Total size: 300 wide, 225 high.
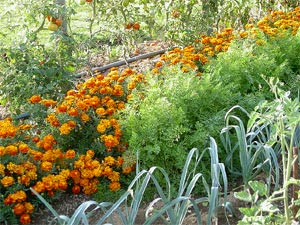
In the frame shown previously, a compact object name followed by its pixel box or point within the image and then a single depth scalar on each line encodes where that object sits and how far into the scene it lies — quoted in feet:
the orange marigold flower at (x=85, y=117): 9.81
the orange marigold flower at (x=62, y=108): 9.72
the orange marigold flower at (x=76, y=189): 8.98
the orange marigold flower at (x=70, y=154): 9.11
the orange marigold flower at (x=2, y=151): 8.75
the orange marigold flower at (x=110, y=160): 9.19
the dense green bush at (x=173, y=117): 9.15
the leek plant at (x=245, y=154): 8.14
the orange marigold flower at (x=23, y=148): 8.93
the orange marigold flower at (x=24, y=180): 8.64
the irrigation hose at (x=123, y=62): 14.66
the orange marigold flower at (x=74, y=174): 9.01
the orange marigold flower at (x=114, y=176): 9.11
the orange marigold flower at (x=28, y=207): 8.52
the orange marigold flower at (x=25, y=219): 8.38
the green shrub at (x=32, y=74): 11.41
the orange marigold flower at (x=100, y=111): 9.86
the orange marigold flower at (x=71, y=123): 9.55
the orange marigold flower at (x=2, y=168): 8.56
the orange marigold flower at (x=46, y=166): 8.80
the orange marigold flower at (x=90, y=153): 9.21
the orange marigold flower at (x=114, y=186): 9.05
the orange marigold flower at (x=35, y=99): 10.02
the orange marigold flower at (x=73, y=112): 9.65
